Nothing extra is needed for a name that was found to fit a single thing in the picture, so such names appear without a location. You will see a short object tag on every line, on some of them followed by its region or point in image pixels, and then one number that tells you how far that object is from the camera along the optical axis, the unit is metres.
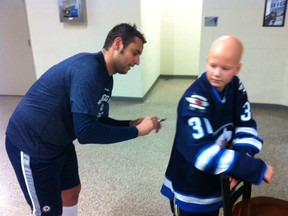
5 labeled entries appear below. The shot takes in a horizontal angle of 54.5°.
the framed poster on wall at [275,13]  3.43
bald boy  0.88
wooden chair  1.01
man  1.11
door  4.17
